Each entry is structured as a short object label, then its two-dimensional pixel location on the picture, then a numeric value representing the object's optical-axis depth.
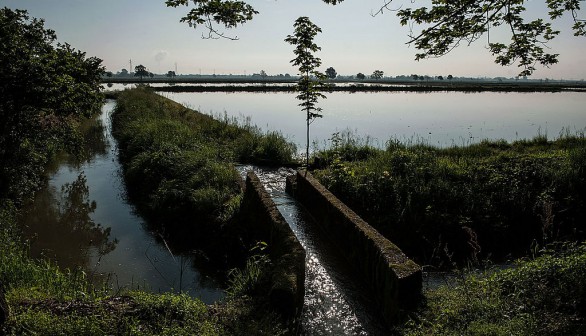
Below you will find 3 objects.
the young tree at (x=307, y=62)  11.65
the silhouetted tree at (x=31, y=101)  9.29
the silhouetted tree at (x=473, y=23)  5.85
